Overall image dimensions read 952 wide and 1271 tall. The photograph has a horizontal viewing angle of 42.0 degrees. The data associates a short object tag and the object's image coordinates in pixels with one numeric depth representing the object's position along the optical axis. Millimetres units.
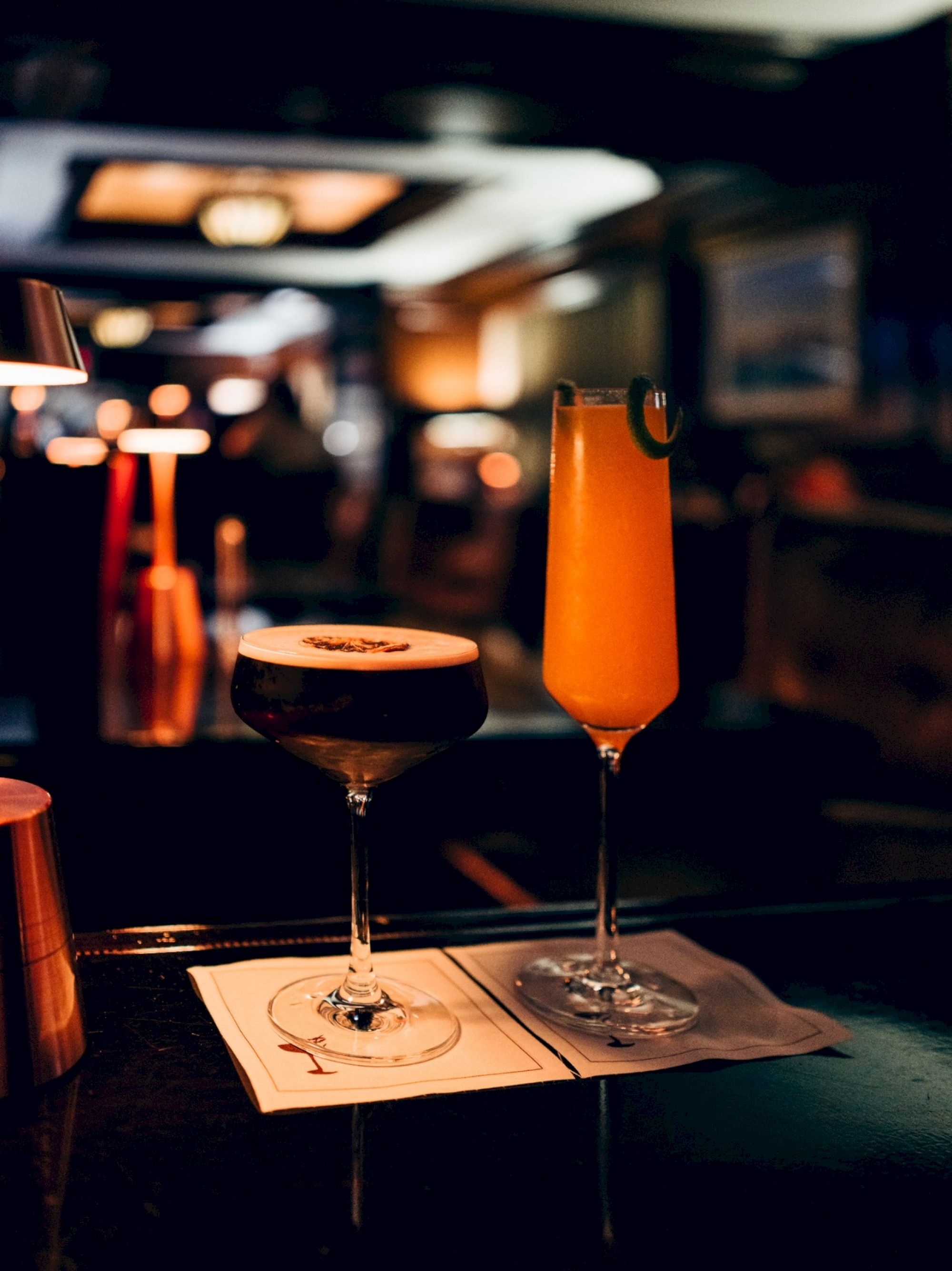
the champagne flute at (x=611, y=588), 868
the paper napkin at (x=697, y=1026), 751
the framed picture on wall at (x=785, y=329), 5926
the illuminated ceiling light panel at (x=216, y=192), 6785
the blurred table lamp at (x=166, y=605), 2330
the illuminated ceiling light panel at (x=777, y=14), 3920
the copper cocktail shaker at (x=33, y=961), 657
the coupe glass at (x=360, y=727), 724
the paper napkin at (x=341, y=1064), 679
